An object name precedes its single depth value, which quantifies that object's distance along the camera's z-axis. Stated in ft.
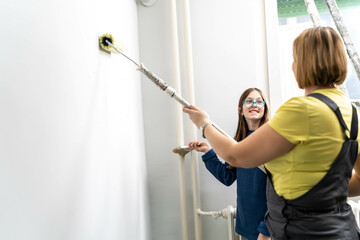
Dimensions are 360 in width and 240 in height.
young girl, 4.01
